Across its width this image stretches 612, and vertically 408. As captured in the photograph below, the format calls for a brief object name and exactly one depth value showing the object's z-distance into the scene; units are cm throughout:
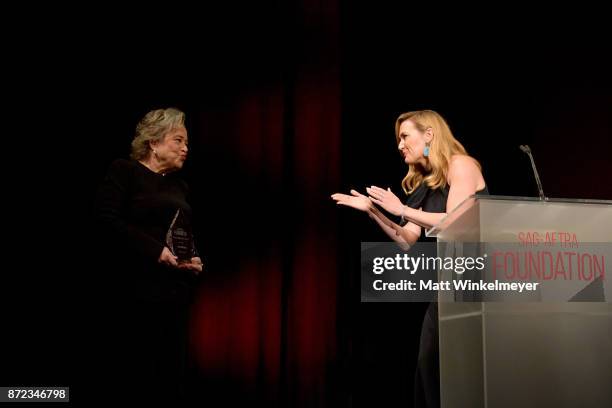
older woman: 529
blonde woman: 533
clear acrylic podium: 459
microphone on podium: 468
